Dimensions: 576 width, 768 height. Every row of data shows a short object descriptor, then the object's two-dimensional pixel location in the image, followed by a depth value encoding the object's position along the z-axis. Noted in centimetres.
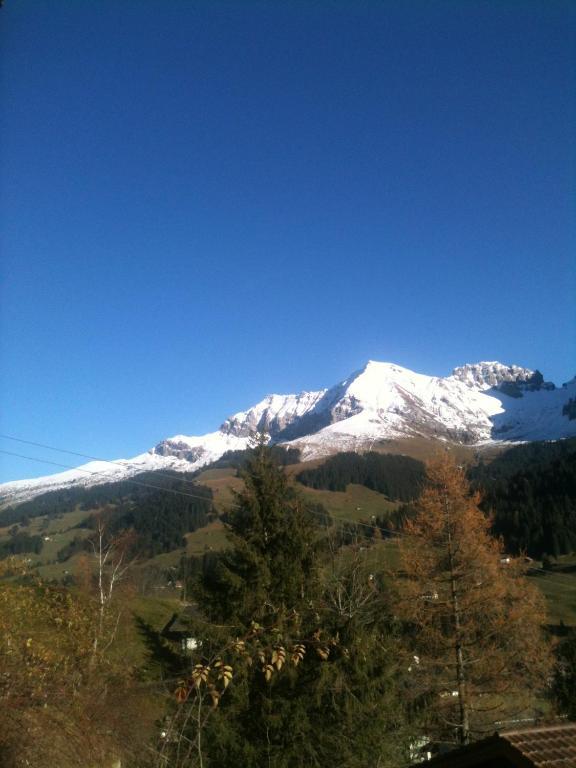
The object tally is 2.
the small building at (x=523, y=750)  691
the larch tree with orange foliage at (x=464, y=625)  1762
